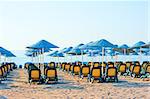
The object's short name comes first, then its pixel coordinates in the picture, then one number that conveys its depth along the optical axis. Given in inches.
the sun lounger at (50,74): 539.2
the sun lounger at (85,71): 596.1
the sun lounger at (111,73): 554.3
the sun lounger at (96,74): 544.7
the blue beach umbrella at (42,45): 578.2
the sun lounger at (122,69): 712.4
